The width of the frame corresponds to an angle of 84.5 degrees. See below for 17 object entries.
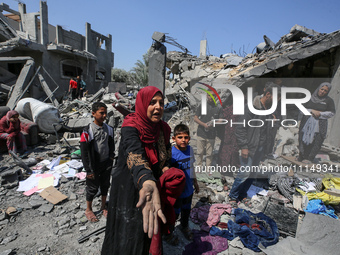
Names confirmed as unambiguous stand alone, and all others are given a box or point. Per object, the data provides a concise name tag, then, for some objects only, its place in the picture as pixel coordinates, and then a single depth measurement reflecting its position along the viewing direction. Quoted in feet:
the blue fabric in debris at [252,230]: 8.33
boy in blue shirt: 8.20
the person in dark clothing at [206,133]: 14.57
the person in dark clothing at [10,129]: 17.44
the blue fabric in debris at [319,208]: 10.25
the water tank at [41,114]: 21.86
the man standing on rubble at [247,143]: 11.01
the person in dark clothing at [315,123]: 14.11
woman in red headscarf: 4.89
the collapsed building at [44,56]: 31.27
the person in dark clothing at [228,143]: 13.56
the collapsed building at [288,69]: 17.72
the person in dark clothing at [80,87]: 42.57
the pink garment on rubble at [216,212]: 9.67
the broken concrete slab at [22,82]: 26.57
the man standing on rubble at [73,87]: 40.06
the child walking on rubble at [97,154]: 8.81
